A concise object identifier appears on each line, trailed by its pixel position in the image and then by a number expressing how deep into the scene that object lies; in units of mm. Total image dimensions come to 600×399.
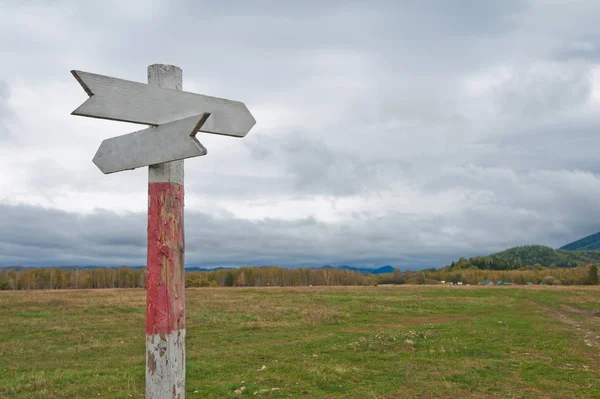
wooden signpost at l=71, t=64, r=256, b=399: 4422
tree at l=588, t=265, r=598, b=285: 108125
